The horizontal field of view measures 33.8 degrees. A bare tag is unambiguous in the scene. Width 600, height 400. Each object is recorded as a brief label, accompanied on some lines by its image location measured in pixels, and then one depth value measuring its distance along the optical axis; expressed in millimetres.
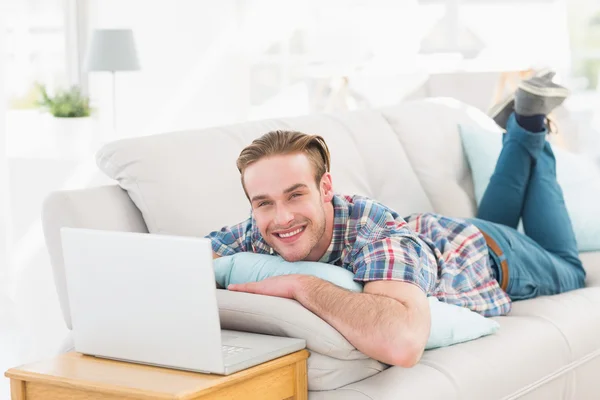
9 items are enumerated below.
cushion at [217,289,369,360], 1987
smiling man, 2020
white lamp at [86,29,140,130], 5492
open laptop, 1826
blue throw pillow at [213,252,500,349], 2178
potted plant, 4844
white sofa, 2061
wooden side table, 1776
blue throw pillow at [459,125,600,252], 3488
